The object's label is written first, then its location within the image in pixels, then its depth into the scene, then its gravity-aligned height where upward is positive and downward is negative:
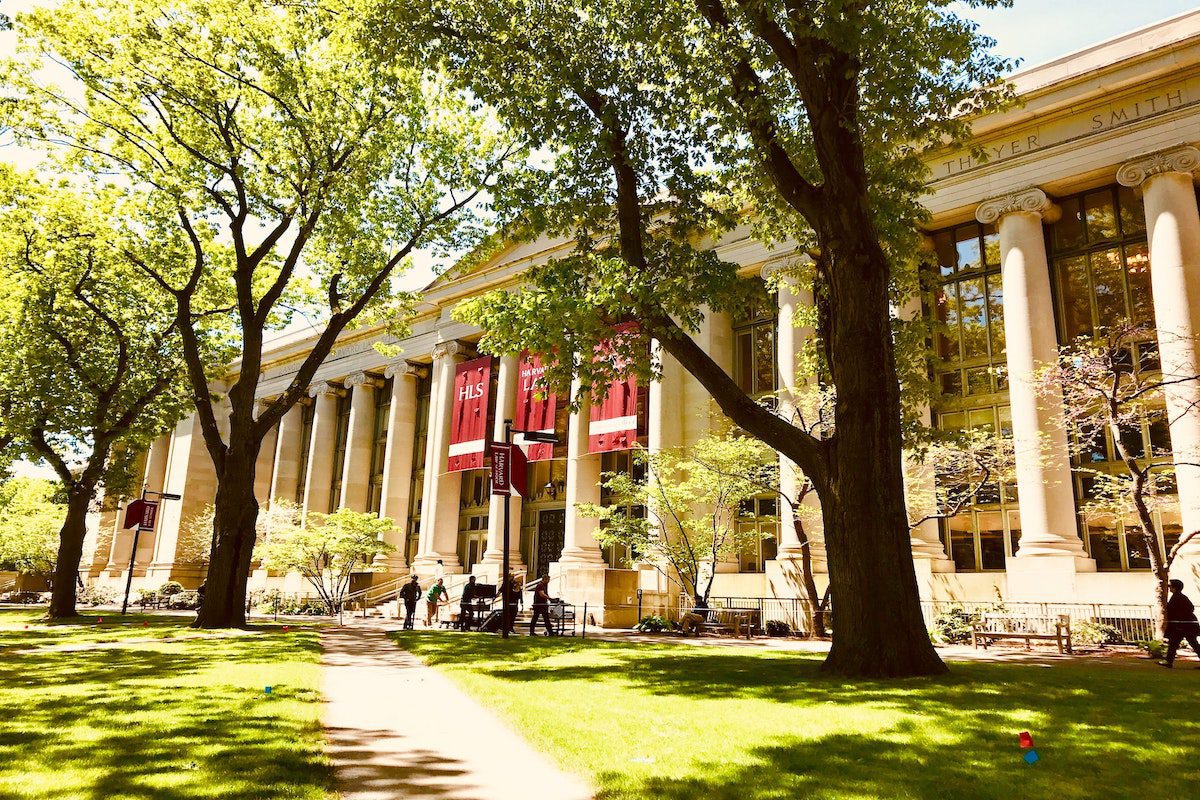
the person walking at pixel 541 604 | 20.27 -1.16
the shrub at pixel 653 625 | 24.55 -1.95
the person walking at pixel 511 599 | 18.12 -0.95
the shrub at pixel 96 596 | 46.25 -2.67
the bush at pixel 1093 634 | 18.11 -1.45
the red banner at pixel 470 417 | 35.69 +6.43
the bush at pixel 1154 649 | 15.27 -1.53
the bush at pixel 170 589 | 42.50 -2.00
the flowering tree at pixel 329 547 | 32.84 +0.34
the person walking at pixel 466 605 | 22.38 -1.32
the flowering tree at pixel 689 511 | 23.53 +1.63
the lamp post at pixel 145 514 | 27.00 +1.34
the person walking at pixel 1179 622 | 13.47 -0.84
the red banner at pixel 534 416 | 32.66 +5.99
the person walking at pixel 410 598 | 23.88 -1.25
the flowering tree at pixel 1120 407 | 16.70 +4.01
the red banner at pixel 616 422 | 29.11 +5.21
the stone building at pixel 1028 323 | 20.38 +7.62
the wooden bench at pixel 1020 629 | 17.96 -1.47
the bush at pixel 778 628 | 23.03 -1.86
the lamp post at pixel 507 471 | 19.36 +2.23
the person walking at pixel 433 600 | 25.25 -1.35
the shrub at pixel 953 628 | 19.94 -1.51
